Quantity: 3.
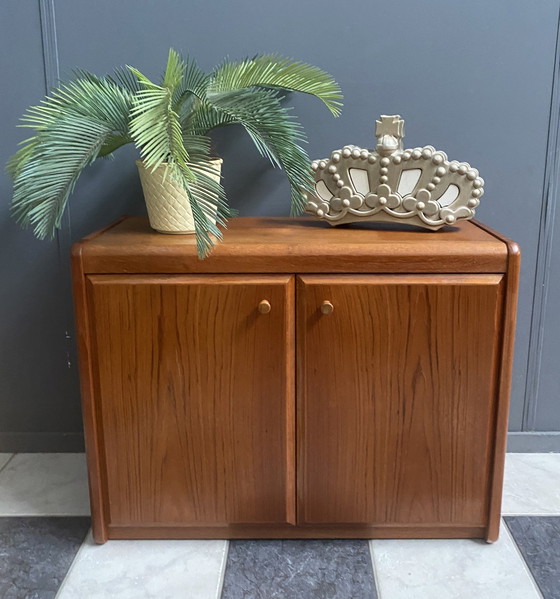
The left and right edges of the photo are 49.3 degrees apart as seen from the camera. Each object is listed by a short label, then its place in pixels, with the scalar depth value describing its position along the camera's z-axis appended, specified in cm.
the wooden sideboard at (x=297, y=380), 132
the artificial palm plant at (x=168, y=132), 122
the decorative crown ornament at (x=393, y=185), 142
